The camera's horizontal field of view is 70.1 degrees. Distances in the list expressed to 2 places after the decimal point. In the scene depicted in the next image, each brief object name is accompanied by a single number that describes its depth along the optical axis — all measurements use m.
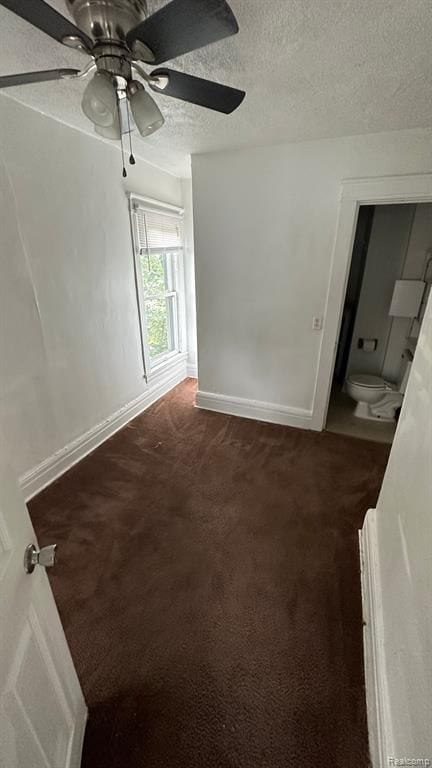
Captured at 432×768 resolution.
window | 2.86
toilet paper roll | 3.39
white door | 0.61
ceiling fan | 0.81
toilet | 3.03
